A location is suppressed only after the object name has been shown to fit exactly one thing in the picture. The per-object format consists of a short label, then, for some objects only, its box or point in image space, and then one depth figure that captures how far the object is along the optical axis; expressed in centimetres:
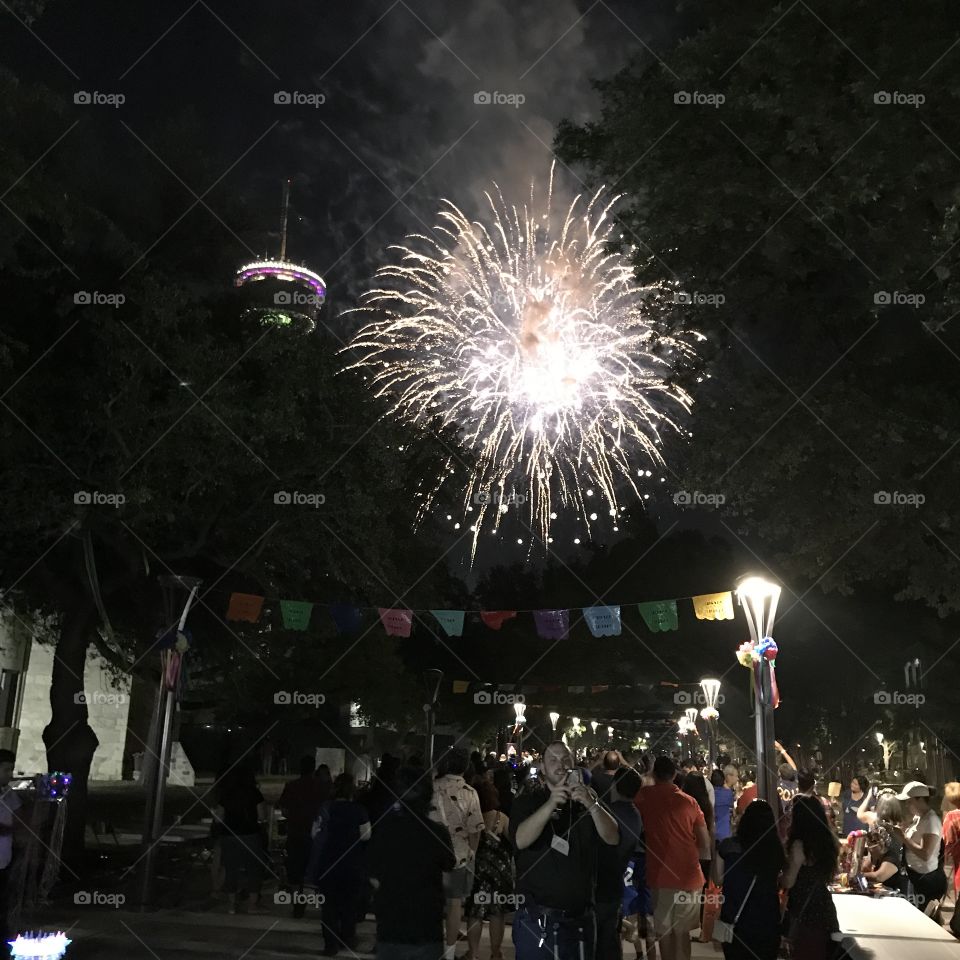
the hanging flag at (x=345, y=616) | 1950
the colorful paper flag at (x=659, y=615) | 2083
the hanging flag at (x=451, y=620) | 2056
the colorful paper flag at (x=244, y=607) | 1825
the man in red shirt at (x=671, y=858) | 780
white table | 808
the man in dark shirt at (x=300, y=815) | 1235
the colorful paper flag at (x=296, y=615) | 1908
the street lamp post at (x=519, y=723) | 4131
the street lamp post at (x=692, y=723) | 3828
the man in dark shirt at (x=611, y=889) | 647
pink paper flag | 1986
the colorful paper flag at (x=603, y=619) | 2130
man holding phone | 540
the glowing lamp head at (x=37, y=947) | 679
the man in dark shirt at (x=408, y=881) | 545
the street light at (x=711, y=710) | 2656
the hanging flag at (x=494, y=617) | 2152
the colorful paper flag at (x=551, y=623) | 2203
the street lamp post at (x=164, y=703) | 1233
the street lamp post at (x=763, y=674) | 1142
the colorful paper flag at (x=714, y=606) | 2039
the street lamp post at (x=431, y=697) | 2529
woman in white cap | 1030
